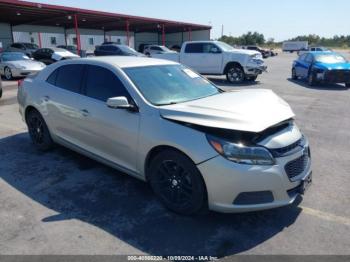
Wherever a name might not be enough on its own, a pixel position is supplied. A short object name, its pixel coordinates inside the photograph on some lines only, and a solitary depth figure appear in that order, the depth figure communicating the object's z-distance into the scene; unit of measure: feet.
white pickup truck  48.44
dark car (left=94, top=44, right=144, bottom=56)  77.30
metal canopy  82.38
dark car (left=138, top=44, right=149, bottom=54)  120.08
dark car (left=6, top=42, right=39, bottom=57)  87.66
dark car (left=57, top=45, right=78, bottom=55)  92.36
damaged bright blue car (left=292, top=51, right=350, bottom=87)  44.32
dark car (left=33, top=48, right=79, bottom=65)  71.54
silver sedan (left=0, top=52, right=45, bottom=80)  48.83
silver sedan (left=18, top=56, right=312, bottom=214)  10.19
